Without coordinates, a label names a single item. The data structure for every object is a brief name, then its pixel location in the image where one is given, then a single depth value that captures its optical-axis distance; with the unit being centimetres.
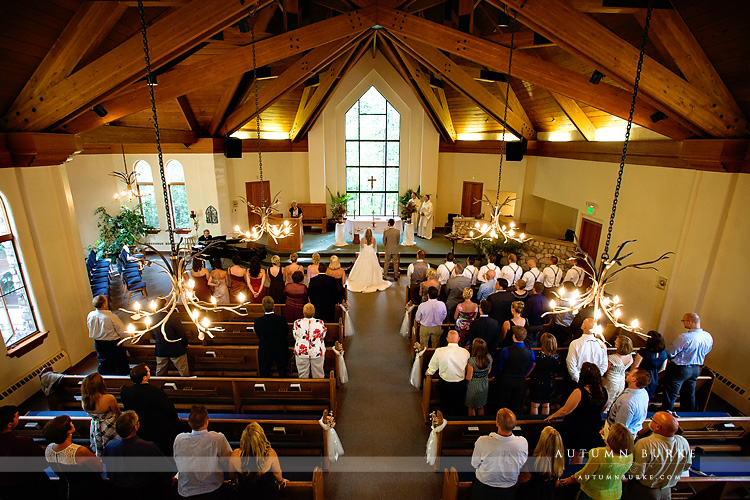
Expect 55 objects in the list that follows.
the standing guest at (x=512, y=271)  743
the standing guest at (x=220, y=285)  676
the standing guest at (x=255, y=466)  286
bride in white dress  970
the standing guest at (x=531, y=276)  738
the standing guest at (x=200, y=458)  304
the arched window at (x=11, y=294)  549
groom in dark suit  1007
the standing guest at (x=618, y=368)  420
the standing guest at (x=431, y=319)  595
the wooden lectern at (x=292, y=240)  1209
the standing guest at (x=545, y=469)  296
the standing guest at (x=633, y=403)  363
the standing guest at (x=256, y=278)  654
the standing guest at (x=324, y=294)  627
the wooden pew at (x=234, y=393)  477
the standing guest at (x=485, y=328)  499
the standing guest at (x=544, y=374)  432
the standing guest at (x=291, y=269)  672
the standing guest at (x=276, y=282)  686
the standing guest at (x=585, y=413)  359
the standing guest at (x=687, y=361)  470
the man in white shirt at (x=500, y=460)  307
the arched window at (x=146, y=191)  1224
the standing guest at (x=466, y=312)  559
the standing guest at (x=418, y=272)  796
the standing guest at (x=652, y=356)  450
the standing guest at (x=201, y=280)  645
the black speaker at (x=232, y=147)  1068
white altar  1341
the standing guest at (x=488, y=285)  696
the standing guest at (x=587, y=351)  449
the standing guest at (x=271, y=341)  509
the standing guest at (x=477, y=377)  432
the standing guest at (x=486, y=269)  710
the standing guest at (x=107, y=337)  518
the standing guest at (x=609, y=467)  288
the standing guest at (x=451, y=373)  459
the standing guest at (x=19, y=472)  303
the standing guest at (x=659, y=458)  305
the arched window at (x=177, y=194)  1217
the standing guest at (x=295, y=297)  605
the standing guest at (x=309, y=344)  502
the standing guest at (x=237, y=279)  677
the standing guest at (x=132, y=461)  303
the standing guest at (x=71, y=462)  297
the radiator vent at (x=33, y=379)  532
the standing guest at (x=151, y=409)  365
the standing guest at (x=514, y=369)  438
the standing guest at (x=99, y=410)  339
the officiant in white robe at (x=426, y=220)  1356
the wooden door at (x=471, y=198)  1427
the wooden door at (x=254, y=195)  1335
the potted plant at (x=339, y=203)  1318
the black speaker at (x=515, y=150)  1103
